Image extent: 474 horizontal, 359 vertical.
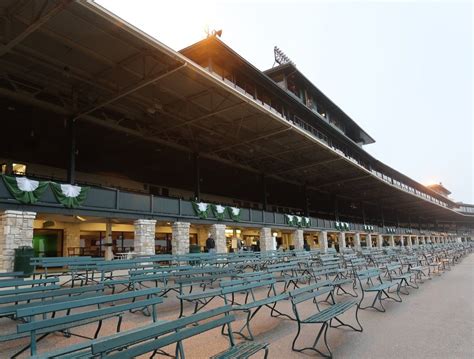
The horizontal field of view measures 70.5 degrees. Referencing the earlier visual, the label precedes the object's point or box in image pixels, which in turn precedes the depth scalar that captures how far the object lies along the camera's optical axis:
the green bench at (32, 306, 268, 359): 2.80
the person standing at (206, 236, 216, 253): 19.56
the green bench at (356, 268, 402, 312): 7.71
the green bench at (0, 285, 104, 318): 4.84
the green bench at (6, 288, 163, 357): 3.39
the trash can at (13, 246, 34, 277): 12.14
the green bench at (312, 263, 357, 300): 7.96
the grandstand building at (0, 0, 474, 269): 13.03
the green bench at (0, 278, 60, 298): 5.63
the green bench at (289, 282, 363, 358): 4.96
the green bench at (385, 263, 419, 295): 9.97
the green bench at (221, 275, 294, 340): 5.54
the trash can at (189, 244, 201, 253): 20.48
